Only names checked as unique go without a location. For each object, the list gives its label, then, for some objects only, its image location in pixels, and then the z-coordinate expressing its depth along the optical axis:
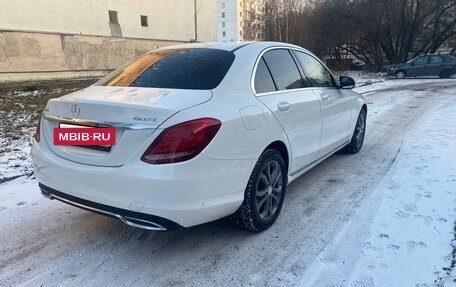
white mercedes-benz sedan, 2.53
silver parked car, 21.17
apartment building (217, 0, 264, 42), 86.74
